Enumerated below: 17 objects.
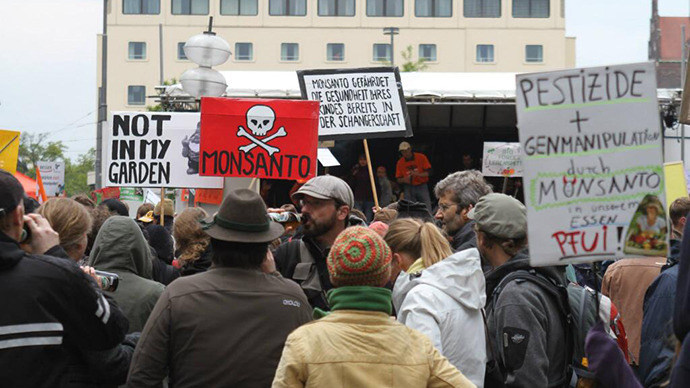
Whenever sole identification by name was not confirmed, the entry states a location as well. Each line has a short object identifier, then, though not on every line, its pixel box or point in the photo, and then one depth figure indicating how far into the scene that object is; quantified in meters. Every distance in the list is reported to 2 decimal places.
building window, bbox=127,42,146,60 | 77.12
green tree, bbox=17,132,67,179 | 82.81
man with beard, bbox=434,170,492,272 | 6.83
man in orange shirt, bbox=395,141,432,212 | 18.72
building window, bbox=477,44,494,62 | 77.69
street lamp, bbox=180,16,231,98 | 13.24
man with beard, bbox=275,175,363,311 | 5.95
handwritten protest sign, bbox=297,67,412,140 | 10.46
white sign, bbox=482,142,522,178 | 16.11
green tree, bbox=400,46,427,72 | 54.84
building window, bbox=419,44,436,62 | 77.38
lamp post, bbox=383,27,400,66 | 68.00
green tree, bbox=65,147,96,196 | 93.75
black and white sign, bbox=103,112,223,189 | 10.47
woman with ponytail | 4.67
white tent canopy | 16.28
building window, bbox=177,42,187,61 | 75.81
